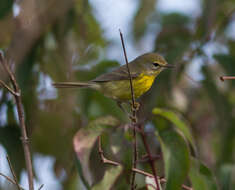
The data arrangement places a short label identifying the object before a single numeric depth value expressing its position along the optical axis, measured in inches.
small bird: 253.8
